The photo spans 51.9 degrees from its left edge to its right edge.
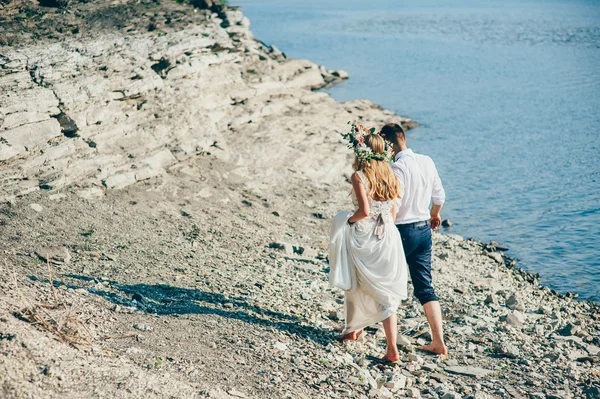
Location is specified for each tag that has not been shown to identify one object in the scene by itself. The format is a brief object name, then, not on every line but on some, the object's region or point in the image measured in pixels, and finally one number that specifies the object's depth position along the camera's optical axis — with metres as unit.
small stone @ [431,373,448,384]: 6.92
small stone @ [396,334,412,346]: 7.49
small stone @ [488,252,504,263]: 12.44
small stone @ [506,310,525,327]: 8.99
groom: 7.09
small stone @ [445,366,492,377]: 7.20
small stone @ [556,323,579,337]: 8.90
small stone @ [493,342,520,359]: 7.82
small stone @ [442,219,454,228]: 14.44
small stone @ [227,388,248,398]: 5.79
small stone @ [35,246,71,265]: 8.70
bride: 6.66
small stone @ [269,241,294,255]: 10.91
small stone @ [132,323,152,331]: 6.85
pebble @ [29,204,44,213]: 10.51
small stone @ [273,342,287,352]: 6.90
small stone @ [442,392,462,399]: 6.48
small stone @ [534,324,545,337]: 8.75
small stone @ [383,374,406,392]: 6.52
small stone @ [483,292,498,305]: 9.84
